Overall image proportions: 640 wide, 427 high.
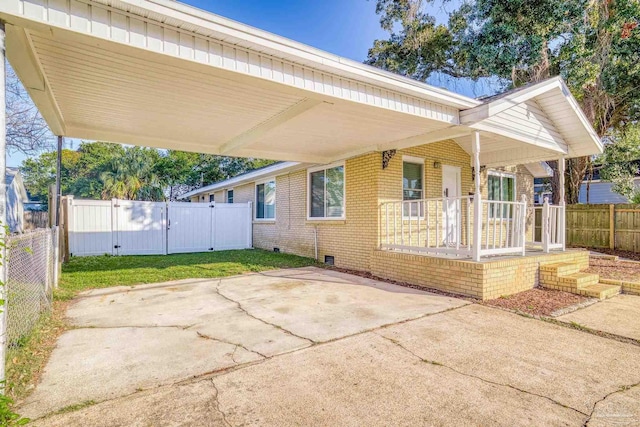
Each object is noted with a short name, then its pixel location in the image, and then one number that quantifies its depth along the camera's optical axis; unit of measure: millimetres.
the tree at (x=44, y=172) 29722
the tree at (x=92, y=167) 24459
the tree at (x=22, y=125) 8766
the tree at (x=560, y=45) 9078
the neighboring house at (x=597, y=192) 20578
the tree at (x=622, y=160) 11852
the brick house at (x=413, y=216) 5824
